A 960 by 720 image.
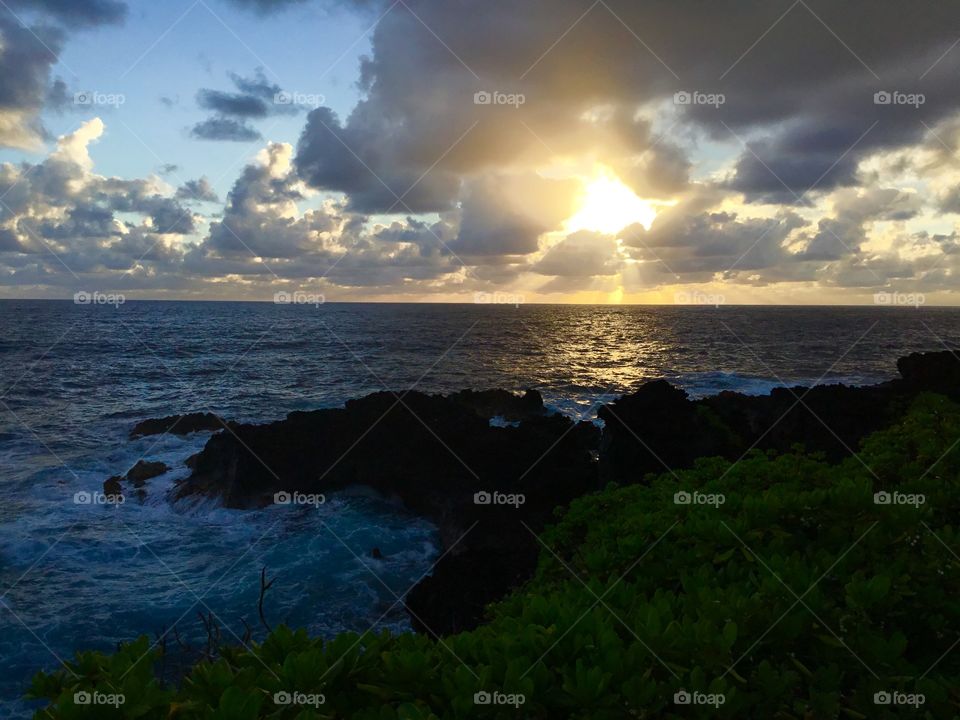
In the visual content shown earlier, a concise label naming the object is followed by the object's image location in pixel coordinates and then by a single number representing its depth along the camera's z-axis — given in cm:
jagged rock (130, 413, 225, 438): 3070
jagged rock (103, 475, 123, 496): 2170
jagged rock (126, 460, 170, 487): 2308
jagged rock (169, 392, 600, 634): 1689
